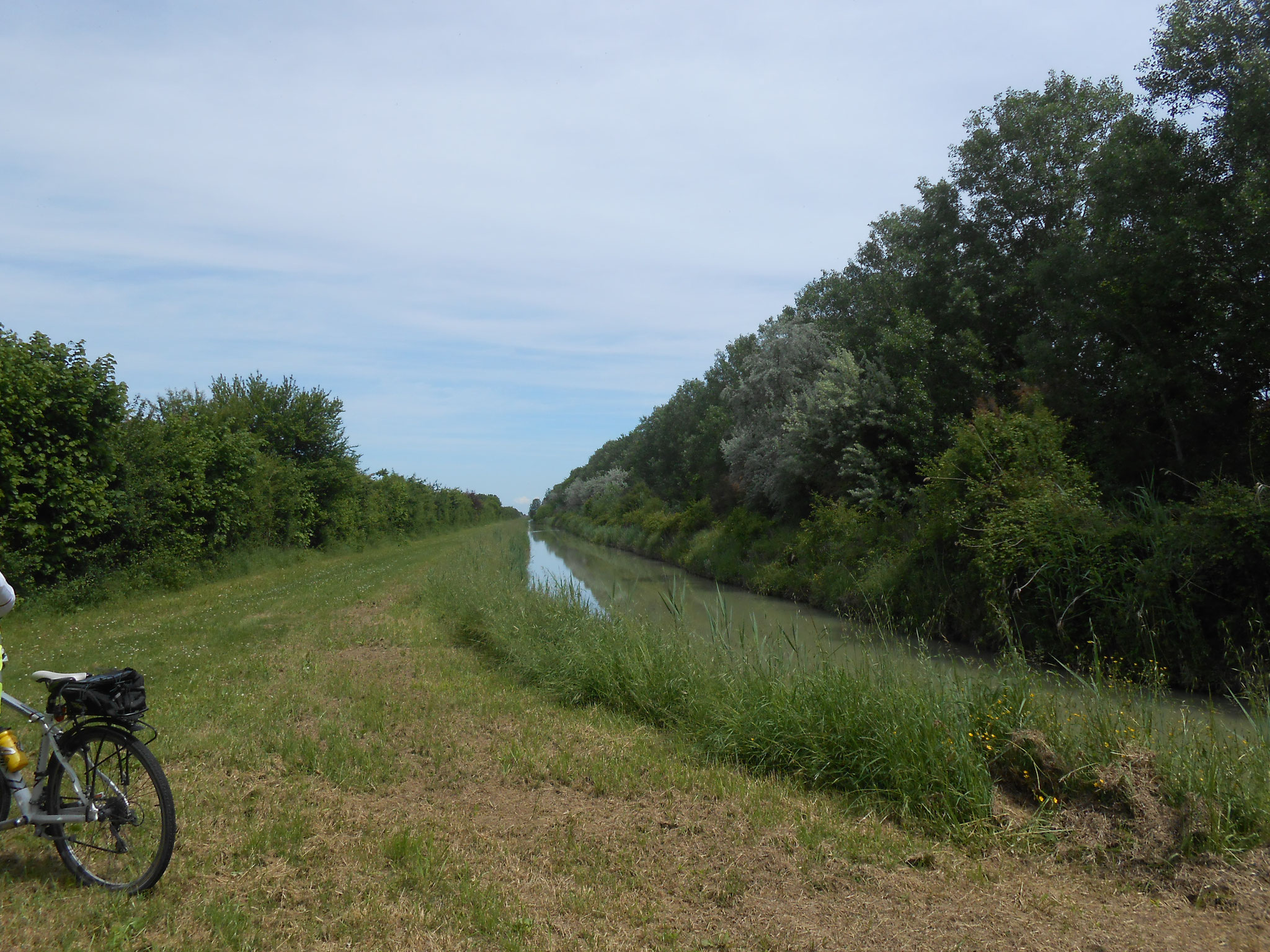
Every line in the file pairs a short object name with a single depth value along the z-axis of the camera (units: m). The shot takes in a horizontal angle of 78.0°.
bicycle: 3.77
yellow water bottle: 3.73
